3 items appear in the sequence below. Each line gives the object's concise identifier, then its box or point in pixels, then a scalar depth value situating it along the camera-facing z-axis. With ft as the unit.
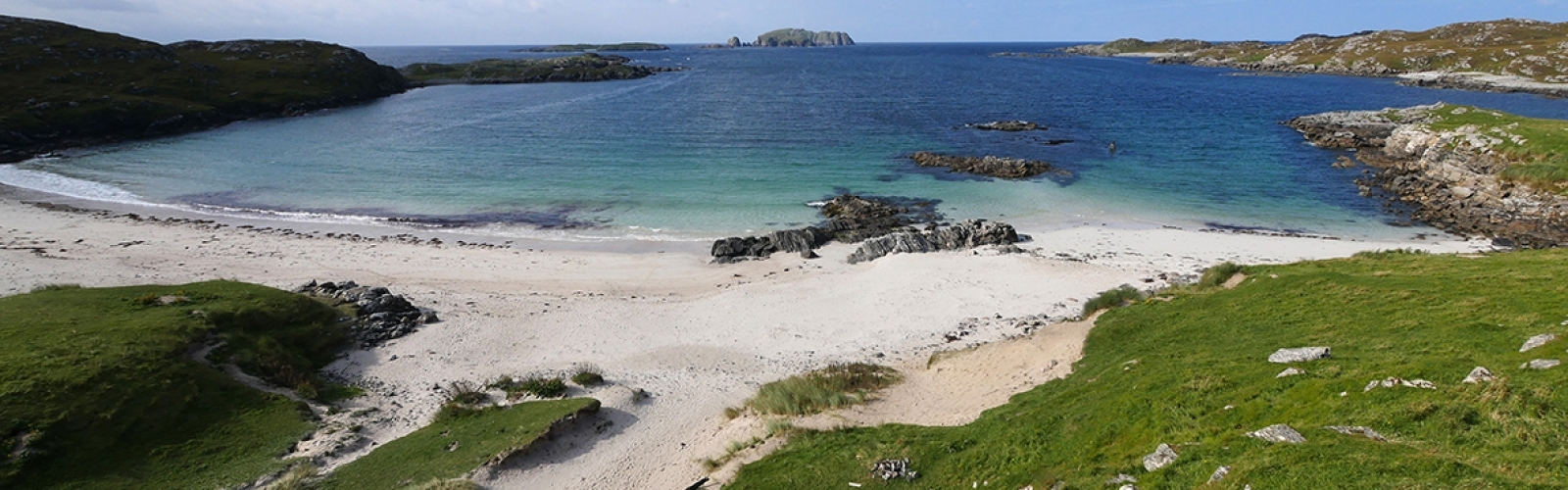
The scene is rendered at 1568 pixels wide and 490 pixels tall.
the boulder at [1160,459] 38.37
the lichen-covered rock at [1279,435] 36.35
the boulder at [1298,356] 51.37
